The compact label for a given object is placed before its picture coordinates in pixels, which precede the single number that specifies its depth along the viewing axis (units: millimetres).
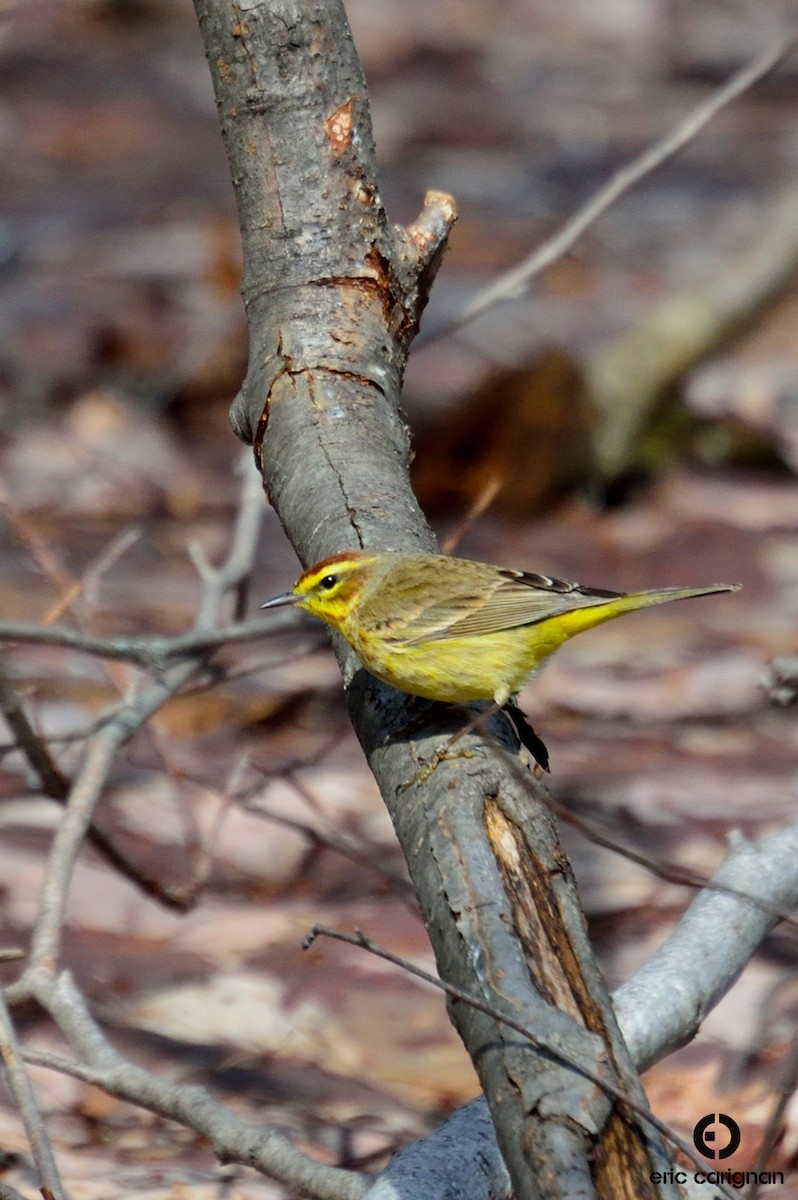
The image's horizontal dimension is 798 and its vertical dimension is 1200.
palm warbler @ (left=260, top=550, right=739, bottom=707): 5895
